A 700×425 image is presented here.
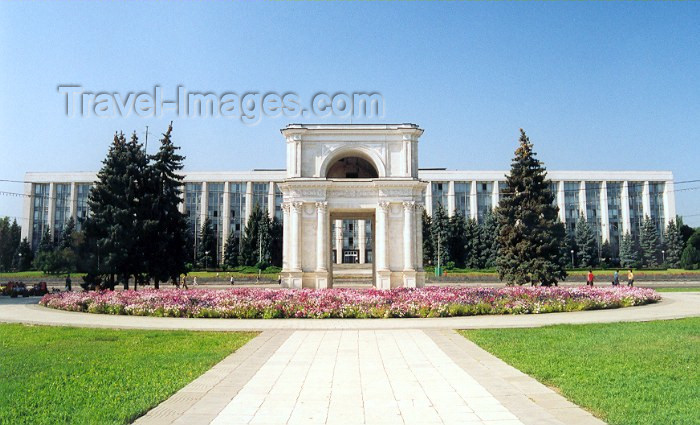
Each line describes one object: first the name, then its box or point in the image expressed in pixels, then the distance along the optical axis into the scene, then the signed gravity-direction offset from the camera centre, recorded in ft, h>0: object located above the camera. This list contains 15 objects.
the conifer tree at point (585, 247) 260.83 +0.93
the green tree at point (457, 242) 253.24 +3.56
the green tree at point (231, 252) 268.82 -0.78
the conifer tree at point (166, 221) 101.30 +5.90
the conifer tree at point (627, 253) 262.88 -2.13
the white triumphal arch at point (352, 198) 111.04 +10.97
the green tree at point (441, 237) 245.86 +5.80
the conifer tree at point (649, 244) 261.85 +2.28
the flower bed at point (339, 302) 68.39 -7.05
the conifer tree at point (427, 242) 252.21 +3.61
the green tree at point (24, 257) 265.81 -2.83
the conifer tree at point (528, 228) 114.62 +4.59
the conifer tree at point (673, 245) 258.57 +1.73
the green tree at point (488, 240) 247.64 +4.35
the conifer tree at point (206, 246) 261.85 +2.32
